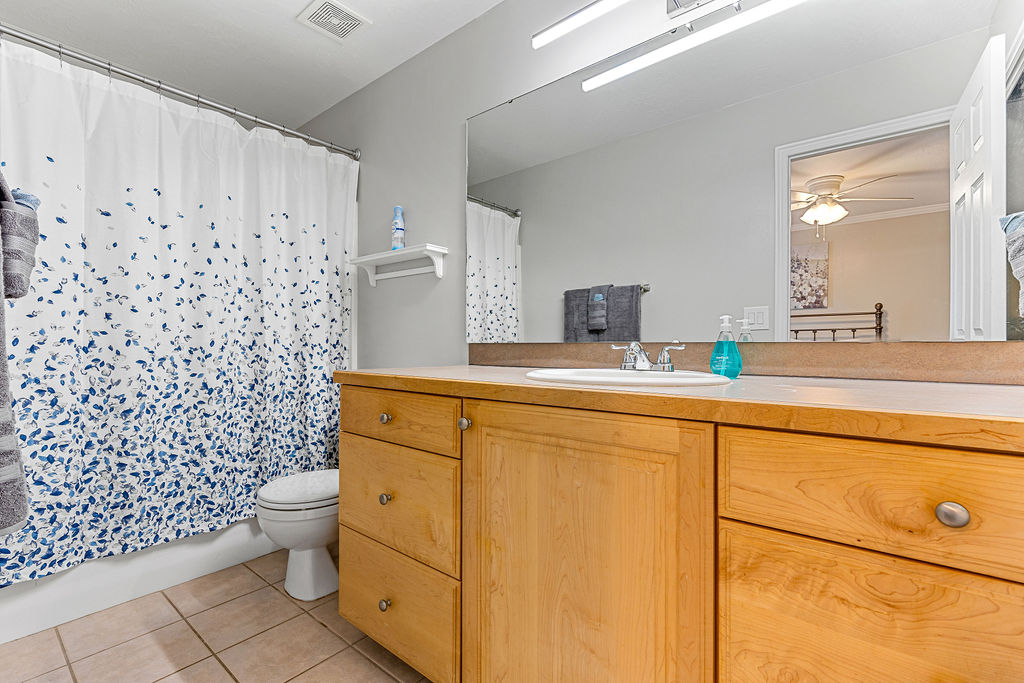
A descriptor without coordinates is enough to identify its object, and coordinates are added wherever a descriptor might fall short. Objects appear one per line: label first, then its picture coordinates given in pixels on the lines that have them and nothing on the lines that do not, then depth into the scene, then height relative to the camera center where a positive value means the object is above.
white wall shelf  2.04 +0.37
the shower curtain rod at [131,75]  1.52 +0.96
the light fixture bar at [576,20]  1.45 +0.99
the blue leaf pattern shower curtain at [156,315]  1.57 +0.09
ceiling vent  1.90 +1.30
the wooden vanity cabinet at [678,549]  0.62 -0.37
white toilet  1.71 -0.69
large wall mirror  1.06 +0.41
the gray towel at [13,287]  0.80 +0.09
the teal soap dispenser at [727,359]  1.26 -0.06
